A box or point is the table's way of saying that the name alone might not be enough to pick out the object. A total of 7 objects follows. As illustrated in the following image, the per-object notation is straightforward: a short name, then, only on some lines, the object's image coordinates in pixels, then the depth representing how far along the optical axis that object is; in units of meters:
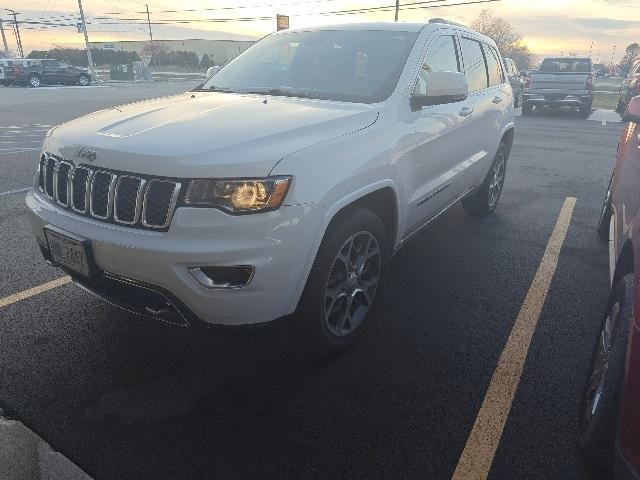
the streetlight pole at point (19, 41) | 81.88
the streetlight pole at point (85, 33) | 43.59
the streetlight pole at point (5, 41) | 66.73
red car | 1.72
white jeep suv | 2.23
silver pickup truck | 17.17
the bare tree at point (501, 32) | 85.75
